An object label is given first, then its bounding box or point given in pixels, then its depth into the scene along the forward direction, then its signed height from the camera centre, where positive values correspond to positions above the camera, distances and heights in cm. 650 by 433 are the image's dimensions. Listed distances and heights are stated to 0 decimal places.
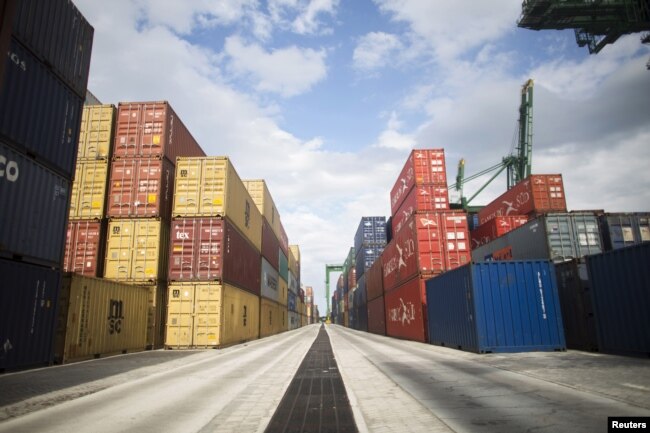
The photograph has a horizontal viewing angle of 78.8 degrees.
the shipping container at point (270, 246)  3550 +591
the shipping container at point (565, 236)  1988 +328
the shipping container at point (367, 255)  5688 +721
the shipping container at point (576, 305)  1504 -12
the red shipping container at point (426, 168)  2481 +849
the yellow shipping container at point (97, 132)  2116 +941
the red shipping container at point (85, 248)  1973 +303
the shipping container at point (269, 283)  3425 +224
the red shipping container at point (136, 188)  2070 +623
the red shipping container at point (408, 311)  2330 -43
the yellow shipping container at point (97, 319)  1427 -39
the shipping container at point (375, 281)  3775 +248
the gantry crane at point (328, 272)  13008 +1108
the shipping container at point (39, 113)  1108 +598
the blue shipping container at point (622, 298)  1188 +11
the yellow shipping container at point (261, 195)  3575 +1011
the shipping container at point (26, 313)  1095 -9
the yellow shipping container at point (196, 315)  2008 -36
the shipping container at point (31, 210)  1087 +296
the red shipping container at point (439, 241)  2273 +354
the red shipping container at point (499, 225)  2909 +572
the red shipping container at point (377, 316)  3722 -114
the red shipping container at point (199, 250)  2078 +299
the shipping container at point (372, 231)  6025 +1126
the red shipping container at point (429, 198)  2409 +635
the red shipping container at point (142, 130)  2139 +951
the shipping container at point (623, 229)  1930 +351
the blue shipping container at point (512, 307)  1520 -18
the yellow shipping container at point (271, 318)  3363 -111
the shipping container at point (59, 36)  1178 +874
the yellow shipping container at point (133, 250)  2012 +293
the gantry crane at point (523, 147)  4731 +1902
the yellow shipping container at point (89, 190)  2050 +609
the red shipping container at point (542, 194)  2919 +787
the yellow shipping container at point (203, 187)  2145 +646
